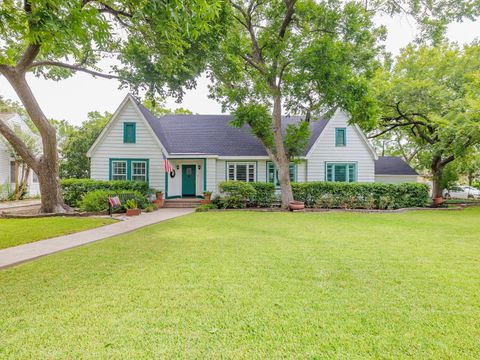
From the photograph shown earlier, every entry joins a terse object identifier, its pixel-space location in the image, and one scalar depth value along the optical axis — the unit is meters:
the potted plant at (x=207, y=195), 15.40
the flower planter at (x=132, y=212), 11.55
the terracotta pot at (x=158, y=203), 14.83
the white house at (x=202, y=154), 15.95
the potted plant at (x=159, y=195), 15.17
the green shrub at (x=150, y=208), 13.10
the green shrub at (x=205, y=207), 13.55
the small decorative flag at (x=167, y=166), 15.01
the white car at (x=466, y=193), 29.11
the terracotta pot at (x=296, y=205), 13.89
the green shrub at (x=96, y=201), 11.56
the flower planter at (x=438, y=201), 17.86
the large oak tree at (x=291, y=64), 11.72
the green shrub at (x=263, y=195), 15.01
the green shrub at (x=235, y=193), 14.29
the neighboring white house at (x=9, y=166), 18.73
